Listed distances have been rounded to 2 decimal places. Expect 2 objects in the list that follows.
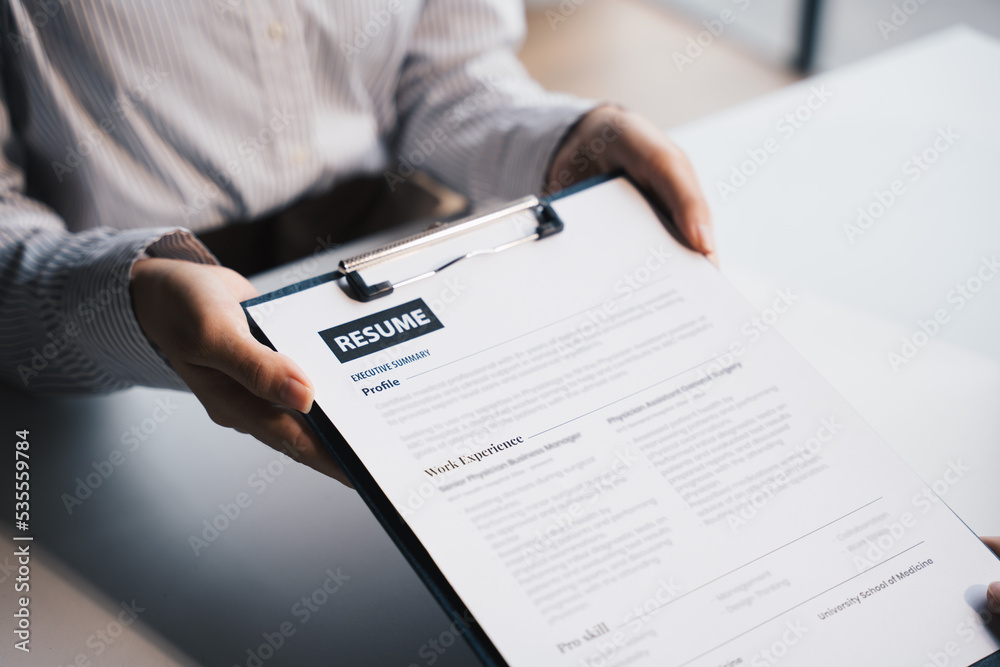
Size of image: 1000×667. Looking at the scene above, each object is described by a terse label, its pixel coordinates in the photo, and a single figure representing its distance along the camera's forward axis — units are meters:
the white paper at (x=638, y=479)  0.45
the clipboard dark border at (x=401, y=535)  0.44
